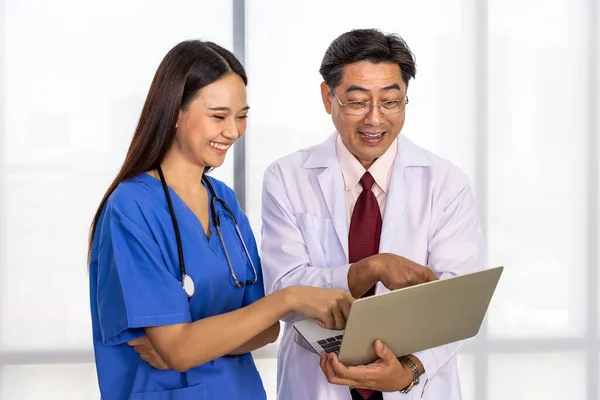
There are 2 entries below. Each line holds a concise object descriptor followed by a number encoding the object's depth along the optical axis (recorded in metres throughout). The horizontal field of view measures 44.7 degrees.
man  1.83
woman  1.36
